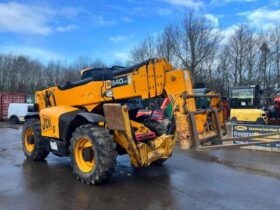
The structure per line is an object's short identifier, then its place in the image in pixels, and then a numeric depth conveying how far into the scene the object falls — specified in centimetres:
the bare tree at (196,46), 2716
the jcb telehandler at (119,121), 445
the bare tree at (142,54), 3083
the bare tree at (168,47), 2844
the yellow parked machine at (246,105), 1503
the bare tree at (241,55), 3035
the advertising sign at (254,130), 791
